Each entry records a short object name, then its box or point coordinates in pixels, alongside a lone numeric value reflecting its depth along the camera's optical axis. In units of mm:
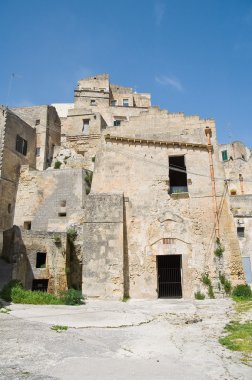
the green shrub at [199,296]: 15147
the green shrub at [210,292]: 15266
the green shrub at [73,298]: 13078
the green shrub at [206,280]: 15523
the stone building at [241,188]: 23797
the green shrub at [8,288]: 13511
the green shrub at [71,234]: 19883
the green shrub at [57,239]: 18609
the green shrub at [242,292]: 14609
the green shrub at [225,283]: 15312
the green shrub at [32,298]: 13172
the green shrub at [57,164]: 31122
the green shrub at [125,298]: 14620
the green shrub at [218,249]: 15836
